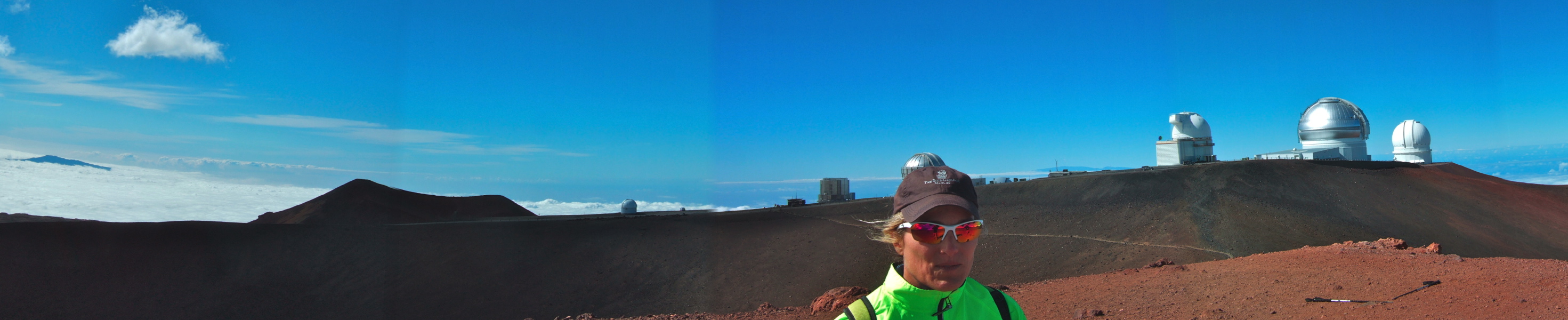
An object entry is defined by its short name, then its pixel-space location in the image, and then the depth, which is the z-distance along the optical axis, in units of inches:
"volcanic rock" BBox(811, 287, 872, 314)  409.7
